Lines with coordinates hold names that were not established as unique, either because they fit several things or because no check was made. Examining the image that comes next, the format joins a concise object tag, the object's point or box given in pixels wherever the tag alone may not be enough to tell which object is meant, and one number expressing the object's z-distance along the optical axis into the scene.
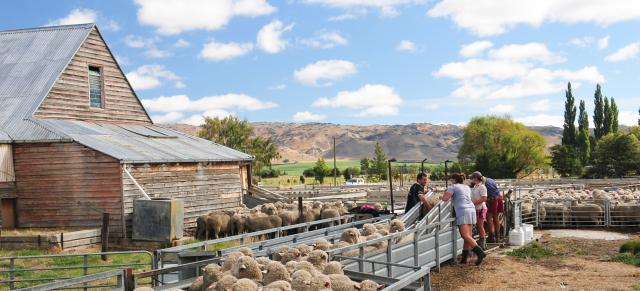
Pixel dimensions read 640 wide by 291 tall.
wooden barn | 20.84
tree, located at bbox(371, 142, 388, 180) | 81.44
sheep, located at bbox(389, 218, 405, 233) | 12.01
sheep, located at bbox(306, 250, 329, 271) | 8.12
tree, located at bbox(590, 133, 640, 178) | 60.31
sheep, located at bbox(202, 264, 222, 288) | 7.41
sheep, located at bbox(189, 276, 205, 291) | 7.62
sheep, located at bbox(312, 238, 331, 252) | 9.76
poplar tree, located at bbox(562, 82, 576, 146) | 82.50
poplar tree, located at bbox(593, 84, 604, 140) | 81.62
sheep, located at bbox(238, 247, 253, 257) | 8.62
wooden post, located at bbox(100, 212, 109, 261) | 16.00
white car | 65.94
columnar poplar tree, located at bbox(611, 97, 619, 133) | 80.19
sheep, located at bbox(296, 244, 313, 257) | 8.88
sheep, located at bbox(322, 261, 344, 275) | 7.52
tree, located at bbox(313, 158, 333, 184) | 82.38
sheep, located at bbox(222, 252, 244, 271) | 7.88
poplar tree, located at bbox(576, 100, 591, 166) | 76.62
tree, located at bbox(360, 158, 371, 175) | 93.78
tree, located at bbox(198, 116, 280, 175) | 66.00
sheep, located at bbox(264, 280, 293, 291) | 6.46
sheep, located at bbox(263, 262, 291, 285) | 7.17
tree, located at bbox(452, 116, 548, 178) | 65.38
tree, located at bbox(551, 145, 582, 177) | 67.12
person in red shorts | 15.45
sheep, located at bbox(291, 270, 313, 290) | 6.74
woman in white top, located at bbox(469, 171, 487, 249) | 14.17
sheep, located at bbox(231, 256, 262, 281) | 7.27
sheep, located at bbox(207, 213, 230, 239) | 21.41
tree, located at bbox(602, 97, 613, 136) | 80.69
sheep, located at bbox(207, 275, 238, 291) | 6.81
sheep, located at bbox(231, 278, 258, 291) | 6.54
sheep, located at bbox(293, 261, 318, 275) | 7.42
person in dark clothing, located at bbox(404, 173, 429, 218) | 13.66
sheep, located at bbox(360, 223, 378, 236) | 11.73
